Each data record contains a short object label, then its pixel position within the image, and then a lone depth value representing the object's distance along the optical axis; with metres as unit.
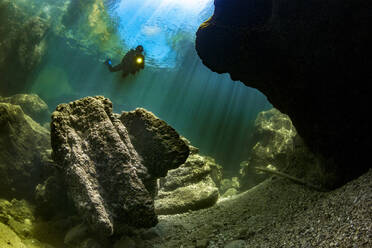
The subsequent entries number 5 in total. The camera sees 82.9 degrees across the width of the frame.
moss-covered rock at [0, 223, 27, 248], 3.23
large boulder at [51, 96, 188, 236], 3.54
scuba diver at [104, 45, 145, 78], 8.51
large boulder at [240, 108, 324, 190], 4.55
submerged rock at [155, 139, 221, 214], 5.85
